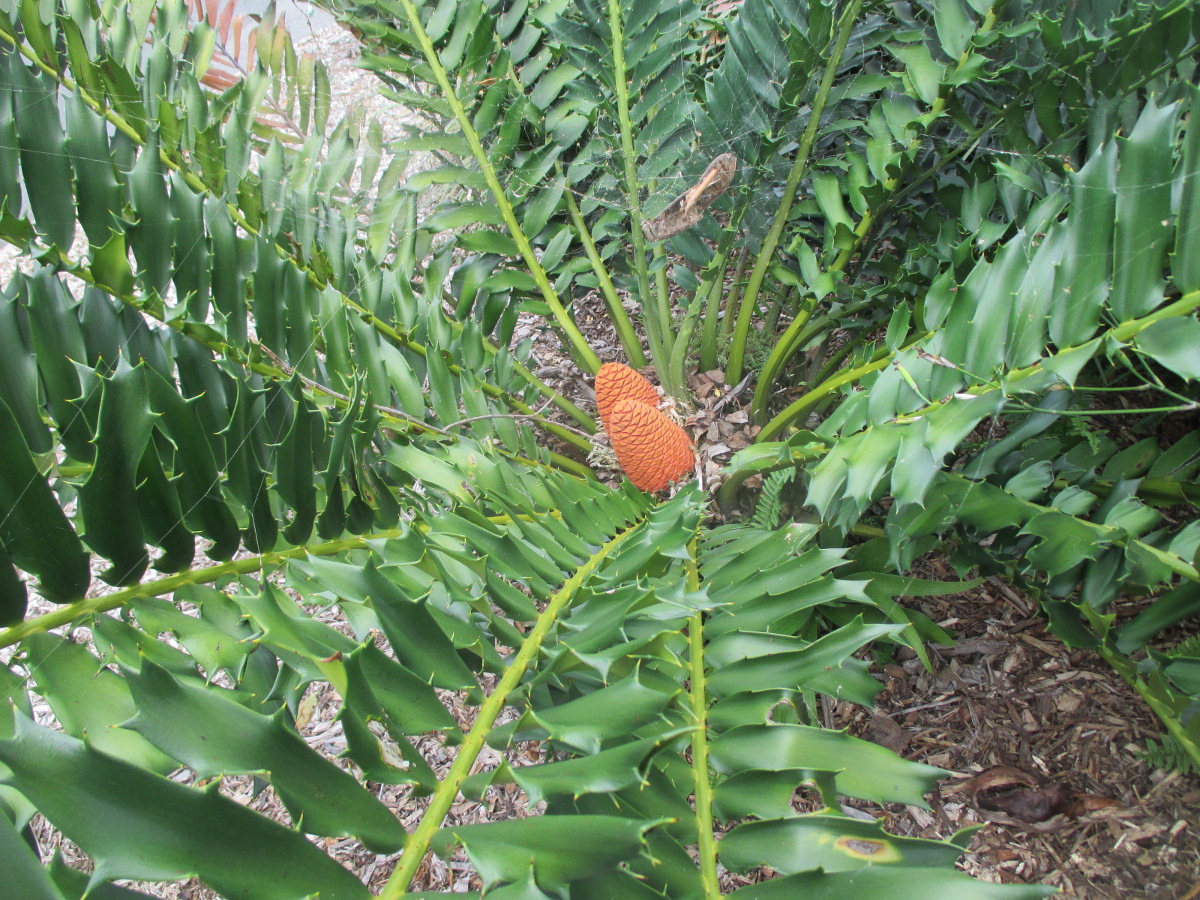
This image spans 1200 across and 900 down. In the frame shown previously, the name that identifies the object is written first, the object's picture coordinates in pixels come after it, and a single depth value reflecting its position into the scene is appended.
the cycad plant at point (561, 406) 0.37
